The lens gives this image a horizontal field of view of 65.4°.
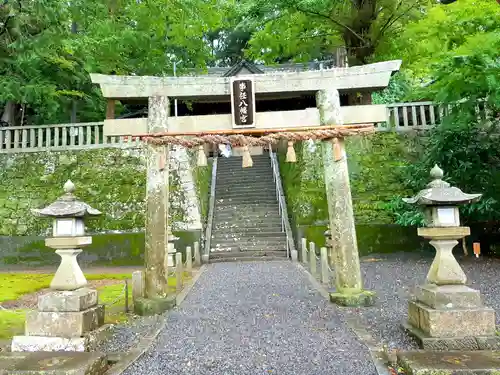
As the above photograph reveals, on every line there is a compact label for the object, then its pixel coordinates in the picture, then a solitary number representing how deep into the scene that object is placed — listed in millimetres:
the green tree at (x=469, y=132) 7891
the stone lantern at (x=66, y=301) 4582
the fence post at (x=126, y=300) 6500
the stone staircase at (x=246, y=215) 13281
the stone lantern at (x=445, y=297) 4309
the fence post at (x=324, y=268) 8523
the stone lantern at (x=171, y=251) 10341
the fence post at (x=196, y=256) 12265
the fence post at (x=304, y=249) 11768
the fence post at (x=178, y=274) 8294
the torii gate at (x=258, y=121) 6531
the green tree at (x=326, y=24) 12797
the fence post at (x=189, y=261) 10797
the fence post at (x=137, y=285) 6676
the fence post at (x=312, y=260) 9806
